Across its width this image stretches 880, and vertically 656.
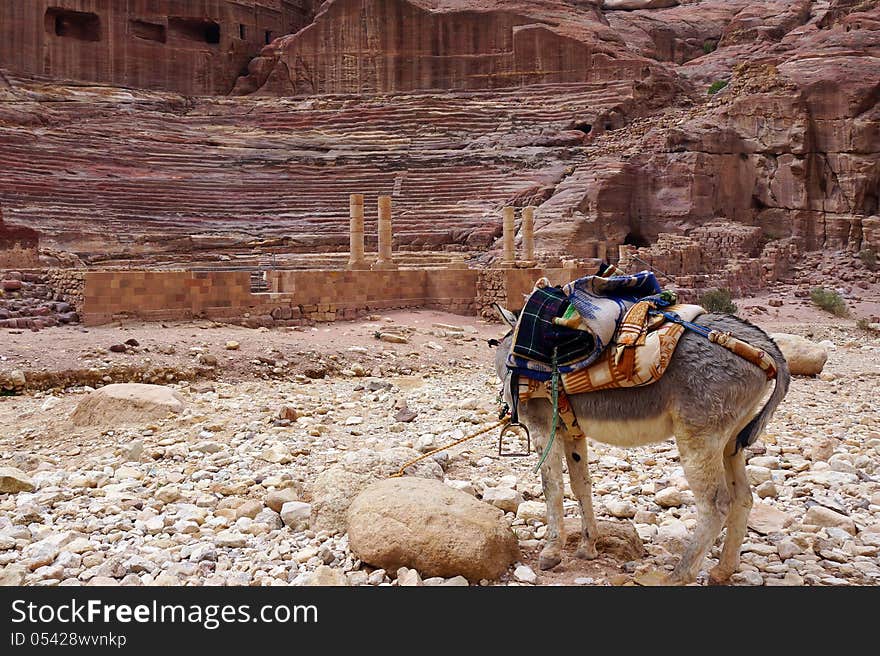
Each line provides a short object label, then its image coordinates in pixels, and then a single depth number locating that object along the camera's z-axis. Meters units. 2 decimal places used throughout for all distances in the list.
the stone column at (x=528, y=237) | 21.95
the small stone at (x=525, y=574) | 3.56
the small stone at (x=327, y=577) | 3.50
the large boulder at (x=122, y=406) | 7.46
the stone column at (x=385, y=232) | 20.31
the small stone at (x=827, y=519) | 4.15
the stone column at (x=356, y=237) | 19.73
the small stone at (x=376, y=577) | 3.51
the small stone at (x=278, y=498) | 4.69
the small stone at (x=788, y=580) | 3.49
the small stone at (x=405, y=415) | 7.67
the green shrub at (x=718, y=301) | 19.74
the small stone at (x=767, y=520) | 4.18
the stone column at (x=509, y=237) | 20.73
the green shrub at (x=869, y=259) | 27.06
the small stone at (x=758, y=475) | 5.07
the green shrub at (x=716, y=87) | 38.62
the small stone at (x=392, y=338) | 13.20
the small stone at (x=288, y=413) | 7.62
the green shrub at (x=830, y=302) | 20.92
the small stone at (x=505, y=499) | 4.55
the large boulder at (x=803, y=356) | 10.23
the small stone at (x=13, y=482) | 5.15
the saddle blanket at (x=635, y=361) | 3.30
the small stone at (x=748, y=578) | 3.50
